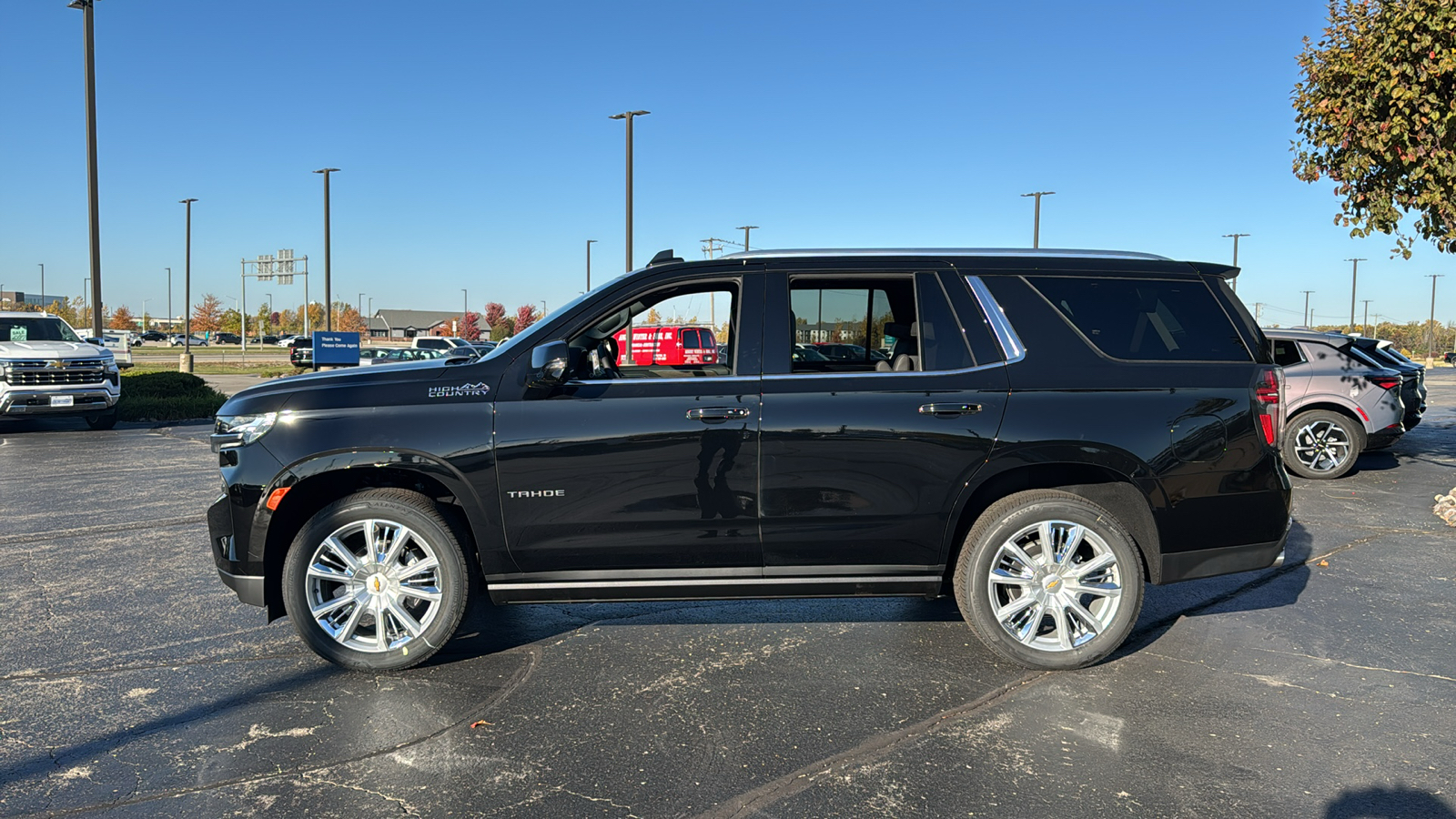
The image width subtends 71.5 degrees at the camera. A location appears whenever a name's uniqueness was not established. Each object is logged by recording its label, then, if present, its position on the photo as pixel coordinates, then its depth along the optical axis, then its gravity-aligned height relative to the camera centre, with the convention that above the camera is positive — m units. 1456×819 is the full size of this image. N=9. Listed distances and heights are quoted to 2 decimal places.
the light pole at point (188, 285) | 48.28 +2.66
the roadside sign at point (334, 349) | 28.42 -0.18
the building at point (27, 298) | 79.88 +4.60
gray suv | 11.09 -0.46
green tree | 8.27 +2.20
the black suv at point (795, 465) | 4.56 -0.51
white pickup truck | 14.86 -0.56
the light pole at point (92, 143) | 20.17 +3.95
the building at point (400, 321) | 150.50 +3.67
